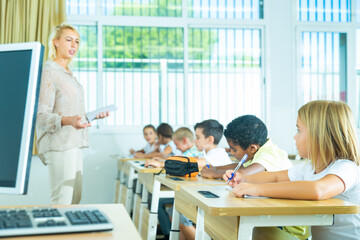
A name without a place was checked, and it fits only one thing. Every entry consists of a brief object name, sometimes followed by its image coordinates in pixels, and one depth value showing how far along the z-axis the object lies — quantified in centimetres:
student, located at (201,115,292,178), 224
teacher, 222
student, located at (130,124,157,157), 489
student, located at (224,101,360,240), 143
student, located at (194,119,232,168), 325
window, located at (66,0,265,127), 516
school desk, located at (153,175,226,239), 198
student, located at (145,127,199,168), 393
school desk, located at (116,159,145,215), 372
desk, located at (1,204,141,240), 84
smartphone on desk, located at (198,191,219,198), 147
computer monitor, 90
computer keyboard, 84
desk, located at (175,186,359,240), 128
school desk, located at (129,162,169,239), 272
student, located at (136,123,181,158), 438
